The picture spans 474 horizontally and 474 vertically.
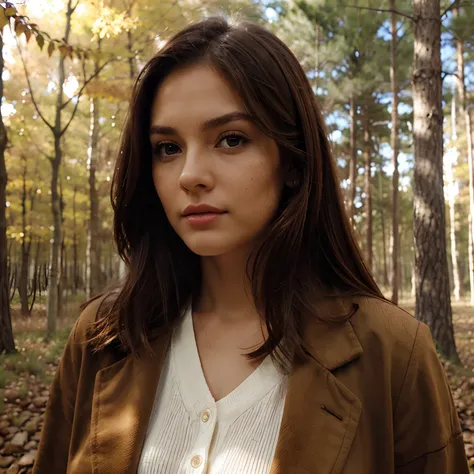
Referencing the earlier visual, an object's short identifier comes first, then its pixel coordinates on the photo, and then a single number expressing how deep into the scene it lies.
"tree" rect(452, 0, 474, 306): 5.20
